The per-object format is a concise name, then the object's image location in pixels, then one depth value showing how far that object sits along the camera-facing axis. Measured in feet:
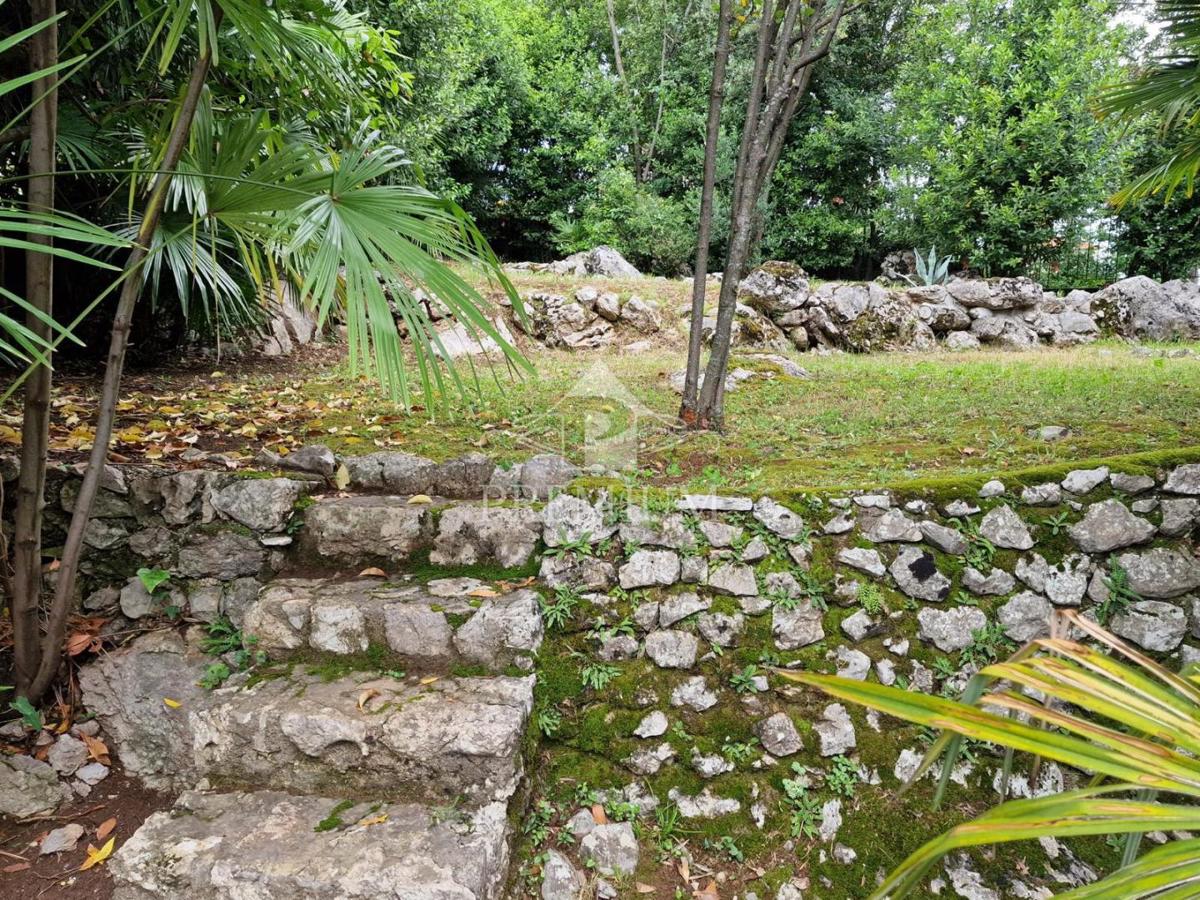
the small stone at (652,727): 7.83
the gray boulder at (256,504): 9.23
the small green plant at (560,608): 8.25
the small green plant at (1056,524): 8.68
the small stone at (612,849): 7.13
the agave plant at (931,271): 35.12
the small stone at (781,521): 8.70
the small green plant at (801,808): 7.38
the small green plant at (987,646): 8.24
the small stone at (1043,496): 8.83
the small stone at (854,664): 8.06
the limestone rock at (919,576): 8.50
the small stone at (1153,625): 8.24
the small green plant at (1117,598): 8.39
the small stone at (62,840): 7.04
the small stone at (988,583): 8.50
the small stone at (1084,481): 8.82
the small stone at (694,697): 7.97
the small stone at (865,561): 8.56
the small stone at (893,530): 8.66
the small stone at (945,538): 8.64
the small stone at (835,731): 7.79
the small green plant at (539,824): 7.18
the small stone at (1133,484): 8.73
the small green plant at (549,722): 7.79
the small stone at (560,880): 6.91
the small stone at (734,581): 8.45
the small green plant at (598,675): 7.97
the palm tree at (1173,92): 10.50
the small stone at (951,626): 8.32
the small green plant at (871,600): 8.38
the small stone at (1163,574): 8.39
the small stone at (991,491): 8.82
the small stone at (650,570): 8.49
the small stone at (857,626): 8.29
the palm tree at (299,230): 6.32
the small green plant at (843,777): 7.60
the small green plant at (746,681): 8.00
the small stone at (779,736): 7.76
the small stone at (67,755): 7.71
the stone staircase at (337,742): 6.44
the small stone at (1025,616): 8.37
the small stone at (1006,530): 8.66
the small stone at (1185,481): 8.69
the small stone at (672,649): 8.16
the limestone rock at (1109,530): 8.55
